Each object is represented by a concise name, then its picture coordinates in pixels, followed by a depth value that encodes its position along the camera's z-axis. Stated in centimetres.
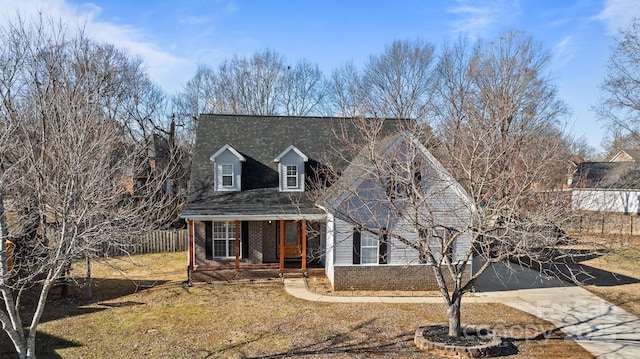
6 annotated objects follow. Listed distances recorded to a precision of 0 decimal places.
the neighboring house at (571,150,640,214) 3328
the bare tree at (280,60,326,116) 4431
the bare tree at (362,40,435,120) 3800
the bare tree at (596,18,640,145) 2572
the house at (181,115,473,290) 1526
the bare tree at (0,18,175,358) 706
